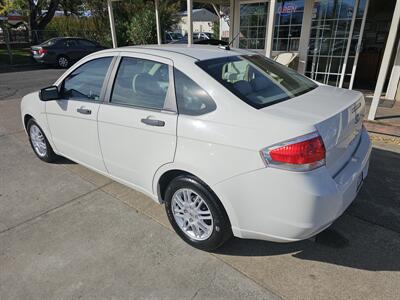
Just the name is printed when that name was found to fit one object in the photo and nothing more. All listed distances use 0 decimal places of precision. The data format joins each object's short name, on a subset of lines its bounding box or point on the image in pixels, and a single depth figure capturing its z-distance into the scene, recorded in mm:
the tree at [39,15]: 21994
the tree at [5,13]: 16094
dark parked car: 14938
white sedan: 1979
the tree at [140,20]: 18812
